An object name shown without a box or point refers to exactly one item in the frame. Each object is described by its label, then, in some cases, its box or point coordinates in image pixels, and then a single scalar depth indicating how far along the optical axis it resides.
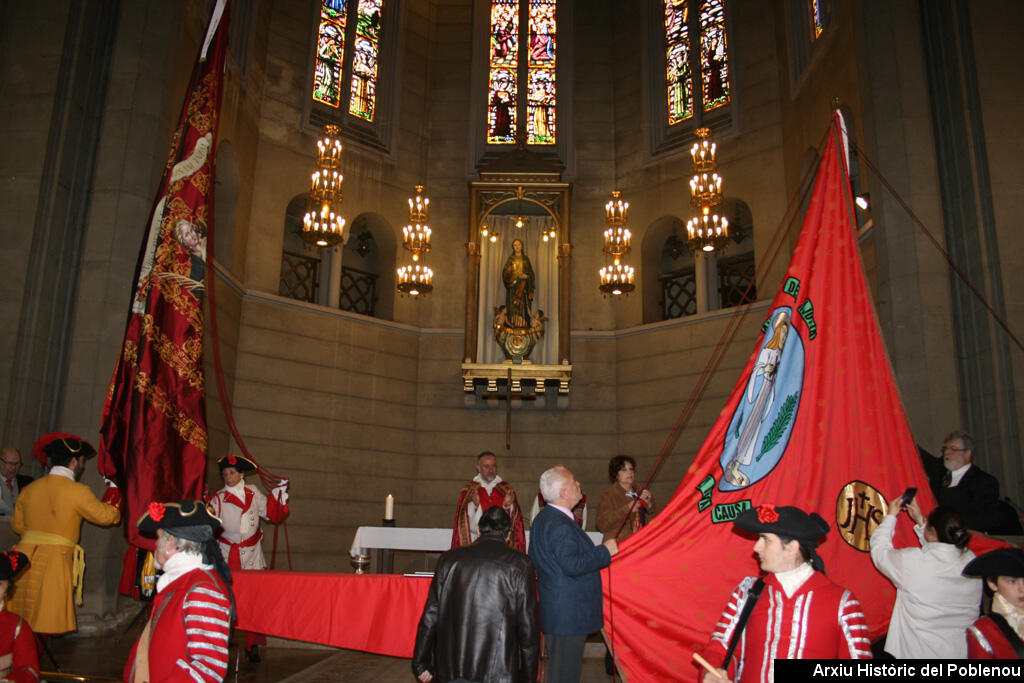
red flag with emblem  4.16
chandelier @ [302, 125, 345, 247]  9.98
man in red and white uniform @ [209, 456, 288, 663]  6.94
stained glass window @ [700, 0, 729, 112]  13.29
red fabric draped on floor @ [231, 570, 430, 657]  5.19
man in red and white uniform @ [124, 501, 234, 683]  2.61
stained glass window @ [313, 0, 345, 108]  13.42
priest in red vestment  7.27
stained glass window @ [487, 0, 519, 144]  14.18
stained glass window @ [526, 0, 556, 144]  14.23
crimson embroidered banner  6.07
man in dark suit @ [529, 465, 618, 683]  3.88
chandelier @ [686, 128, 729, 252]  9.73
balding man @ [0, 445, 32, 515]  6.53
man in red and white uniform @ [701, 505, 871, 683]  2.64
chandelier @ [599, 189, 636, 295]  11.09
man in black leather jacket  3.53
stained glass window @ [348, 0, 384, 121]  13.80
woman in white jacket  3.48
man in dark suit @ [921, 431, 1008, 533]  5.43
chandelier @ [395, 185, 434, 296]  11.34
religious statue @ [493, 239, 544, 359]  12.58
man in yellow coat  5.43
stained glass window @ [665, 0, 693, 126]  13.65
